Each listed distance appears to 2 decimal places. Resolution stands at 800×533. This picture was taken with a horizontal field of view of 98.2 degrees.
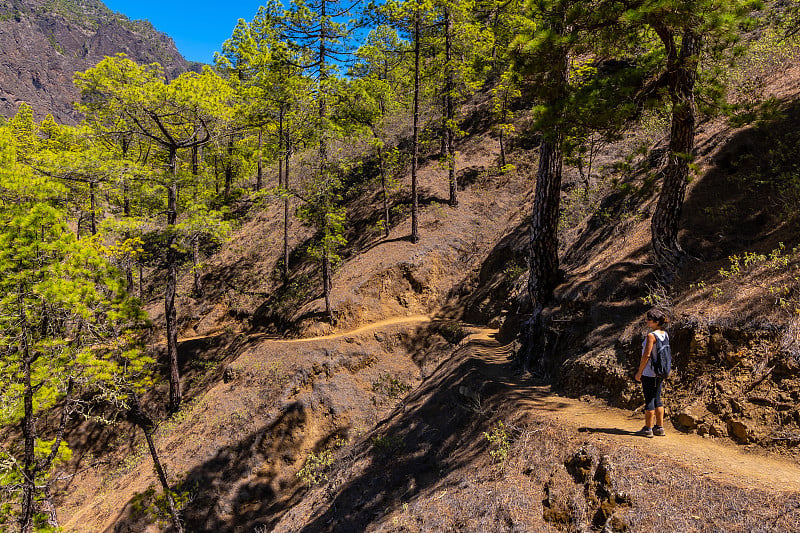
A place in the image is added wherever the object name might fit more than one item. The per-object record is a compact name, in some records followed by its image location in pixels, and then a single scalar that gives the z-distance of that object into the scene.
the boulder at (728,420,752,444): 4.63
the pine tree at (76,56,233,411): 12.43
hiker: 5.27
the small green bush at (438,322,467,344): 14.34
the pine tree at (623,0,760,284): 5.80
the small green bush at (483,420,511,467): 6.46
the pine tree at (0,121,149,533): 7.74
